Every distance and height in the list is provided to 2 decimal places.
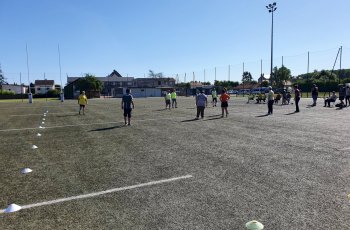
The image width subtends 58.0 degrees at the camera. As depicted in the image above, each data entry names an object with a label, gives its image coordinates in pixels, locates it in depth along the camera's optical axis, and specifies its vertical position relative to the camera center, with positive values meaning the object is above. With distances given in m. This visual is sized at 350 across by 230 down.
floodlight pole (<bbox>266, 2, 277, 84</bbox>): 46.51 +12.34
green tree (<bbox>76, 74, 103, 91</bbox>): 83.81 +2.30
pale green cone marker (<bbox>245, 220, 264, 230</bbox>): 3.83 -1.65
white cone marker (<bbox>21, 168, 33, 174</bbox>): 6.80 -1.70
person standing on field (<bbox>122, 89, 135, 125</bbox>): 15.74 -0.58
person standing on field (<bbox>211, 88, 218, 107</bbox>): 29.41 -0.41
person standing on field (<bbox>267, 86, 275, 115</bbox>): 20.09 -0.63
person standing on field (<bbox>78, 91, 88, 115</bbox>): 23.21 -0.61
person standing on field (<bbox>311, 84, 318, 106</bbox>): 27.28 -0.28
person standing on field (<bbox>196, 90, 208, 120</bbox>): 18.22 -0.65
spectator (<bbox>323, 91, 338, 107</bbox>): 26.38 -0.78
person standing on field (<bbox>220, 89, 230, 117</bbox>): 18.80 -0.44
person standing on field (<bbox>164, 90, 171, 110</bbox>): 27.60 -0.52
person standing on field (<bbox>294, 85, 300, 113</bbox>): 21.41 -0.34
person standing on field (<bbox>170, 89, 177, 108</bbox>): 28.22 -0.40
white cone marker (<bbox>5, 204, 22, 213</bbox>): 4.64 -1.72
